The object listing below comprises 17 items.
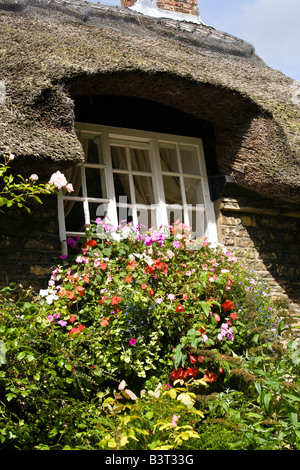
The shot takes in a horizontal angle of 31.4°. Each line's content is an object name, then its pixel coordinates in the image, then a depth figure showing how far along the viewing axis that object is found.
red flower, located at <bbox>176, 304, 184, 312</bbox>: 4.00
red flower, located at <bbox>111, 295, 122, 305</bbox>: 3.86
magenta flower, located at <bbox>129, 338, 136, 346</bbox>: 3.79
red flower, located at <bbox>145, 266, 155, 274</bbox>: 4.24
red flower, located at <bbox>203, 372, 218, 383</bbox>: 3.90
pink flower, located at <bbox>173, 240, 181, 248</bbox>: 4.56
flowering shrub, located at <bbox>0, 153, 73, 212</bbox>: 3.53
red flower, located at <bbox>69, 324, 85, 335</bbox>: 3.73
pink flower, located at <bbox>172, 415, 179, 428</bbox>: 2.78
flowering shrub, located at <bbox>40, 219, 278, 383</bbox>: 3.80
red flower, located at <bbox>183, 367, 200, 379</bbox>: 3.87
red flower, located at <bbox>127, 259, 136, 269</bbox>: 4.21
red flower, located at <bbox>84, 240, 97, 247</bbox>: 4.44
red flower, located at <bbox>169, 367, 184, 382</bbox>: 3.88
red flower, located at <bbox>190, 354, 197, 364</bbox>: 3.85
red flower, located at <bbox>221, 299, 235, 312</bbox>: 4.25
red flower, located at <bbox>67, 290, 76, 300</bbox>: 3.95
